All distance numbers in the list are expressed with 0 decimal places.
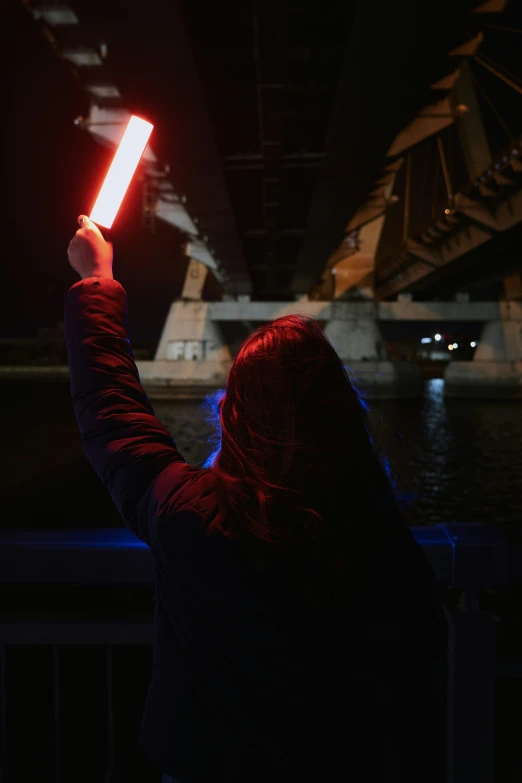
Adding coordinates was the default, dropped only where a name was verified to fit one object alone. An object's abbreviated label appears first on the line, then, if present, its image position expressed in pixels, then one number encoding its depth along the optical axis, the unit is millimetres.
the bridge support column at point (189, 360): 40188
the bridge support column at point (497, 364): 38938
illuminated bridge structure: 8898
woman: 1180
